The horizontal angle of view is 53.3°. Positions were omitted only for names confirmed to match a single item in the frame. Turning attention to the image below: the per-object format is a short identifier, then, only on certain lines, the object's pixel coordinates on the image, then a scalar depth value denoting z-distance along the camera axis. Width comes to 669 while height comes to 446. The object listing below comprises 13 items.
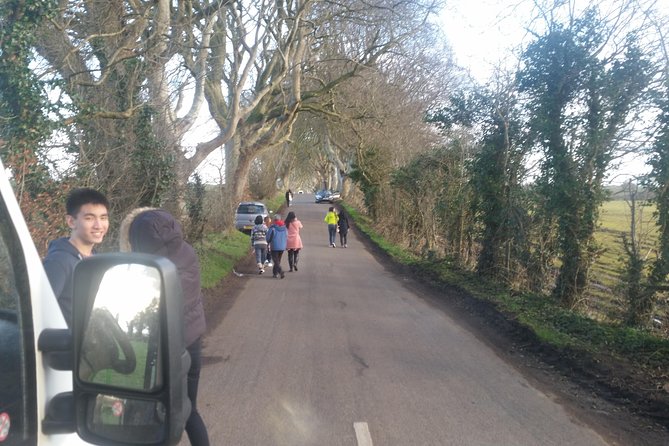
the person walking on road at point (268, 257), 19.51
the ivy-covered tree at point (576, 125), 11.52
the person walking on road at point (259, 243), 18.30
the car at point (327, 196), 67.50
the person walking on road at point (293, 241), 18.72
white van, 1.76
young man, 3.03
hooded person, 3.62
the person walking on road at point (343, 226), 27.04
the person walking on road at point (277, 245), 17.33
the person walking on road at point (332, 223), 26.33
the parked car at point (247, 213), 31.36
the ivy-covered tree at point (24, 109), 8.26
